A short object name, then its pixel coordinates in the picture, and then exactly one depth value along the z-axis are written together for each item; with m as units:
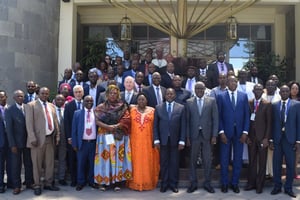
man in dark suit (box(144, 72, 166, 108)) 8.15
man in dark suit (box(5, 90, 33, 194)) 7.28
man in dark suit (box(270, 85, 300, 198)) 7.12
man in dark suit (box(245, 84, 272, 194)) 7.30
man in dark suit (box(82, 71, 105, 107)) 8.82
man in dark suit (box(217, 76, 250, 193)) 7.40
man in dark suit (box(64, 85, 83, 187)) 7.81
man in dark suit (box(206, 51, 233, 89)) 9.47
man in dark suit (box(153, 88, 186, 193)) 7.37
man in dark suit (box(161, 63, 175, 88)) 8.97
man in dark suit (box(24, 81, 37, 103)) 8.47
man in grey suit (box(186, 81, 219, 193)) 7.32
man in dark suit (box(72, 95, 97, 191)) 7.55
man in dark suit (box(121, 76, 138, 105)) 8.00
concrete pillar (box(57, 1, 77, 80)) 12.60
